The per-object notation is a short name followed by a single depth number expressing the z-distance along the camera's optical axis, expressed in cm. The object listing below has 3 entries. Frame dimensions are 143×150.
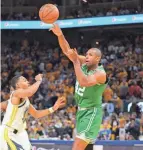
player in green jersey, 841
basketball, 944
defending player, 947
